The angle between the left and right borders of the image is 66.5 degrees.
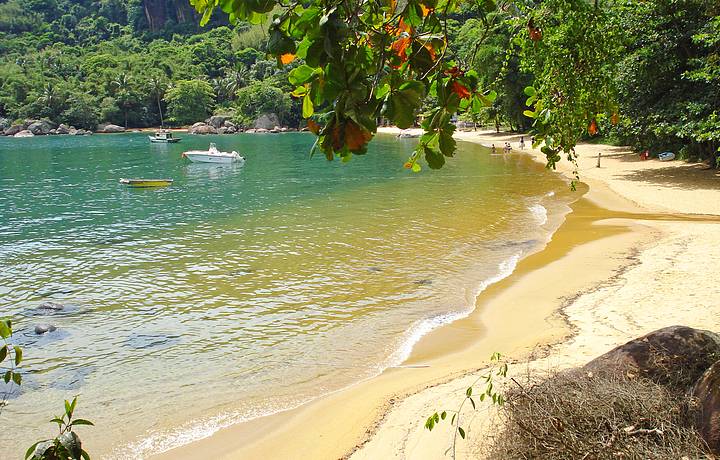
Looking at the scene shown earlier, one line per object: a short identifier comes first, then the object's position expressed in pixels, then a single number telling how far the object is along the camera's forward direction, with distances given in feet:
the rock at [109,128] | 349.20
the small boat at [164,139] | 245.04
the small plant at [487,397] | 14.29
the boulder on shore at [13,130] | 328.90
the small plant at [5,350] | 8.30
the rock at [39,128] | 327.47
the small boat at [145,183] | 109.50
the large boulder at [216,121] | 350.02
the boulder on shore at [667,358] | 16.01
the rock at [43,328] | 36.47
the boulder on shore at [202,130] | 343.26
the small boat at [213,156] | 147.43
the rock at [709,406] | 12.33
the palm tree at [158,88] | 369.71
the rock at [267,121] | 343.26
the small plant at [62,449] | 7.55
